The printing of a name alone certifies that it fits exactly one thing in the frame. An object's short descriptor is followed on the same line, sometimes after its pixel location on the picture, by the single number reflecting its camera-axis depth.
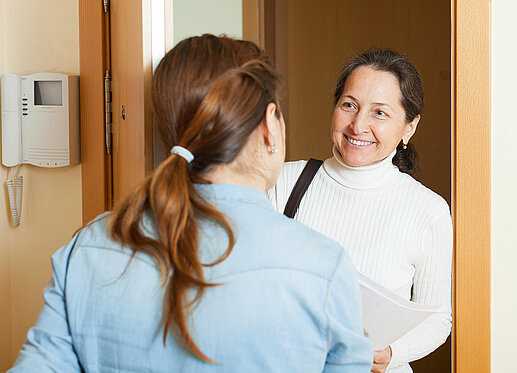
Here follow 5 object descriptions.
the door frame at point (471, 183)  1.18
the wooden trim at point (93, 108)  1.76
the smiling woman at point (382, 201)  1.35
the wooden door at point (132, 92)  1.14
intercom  2.06
